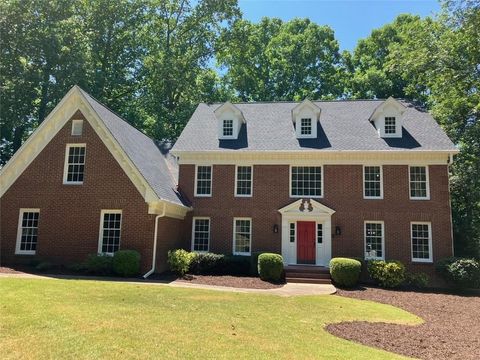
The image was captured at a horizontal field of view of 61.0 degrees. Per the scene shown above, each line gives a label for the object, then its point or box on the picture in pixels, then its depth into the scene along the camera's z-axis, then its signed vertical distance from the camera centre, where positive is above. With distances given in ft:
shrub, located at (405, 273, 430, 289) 61.43 -5.99
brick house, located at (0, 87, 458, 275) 60.70 +7.40
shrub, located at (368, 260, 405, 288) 59.57 -4.91
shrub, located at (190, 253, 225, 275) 62.23 -4.48
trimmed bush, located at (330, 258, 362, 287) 58.30 -4.79
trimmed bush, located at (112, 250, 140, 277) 55.72 -4.21
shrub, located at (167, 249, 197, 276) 60.54 -4.00
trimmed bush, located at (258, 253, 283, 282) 59.47 -4.48
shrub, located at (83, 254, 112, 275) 56.08 -4.68
